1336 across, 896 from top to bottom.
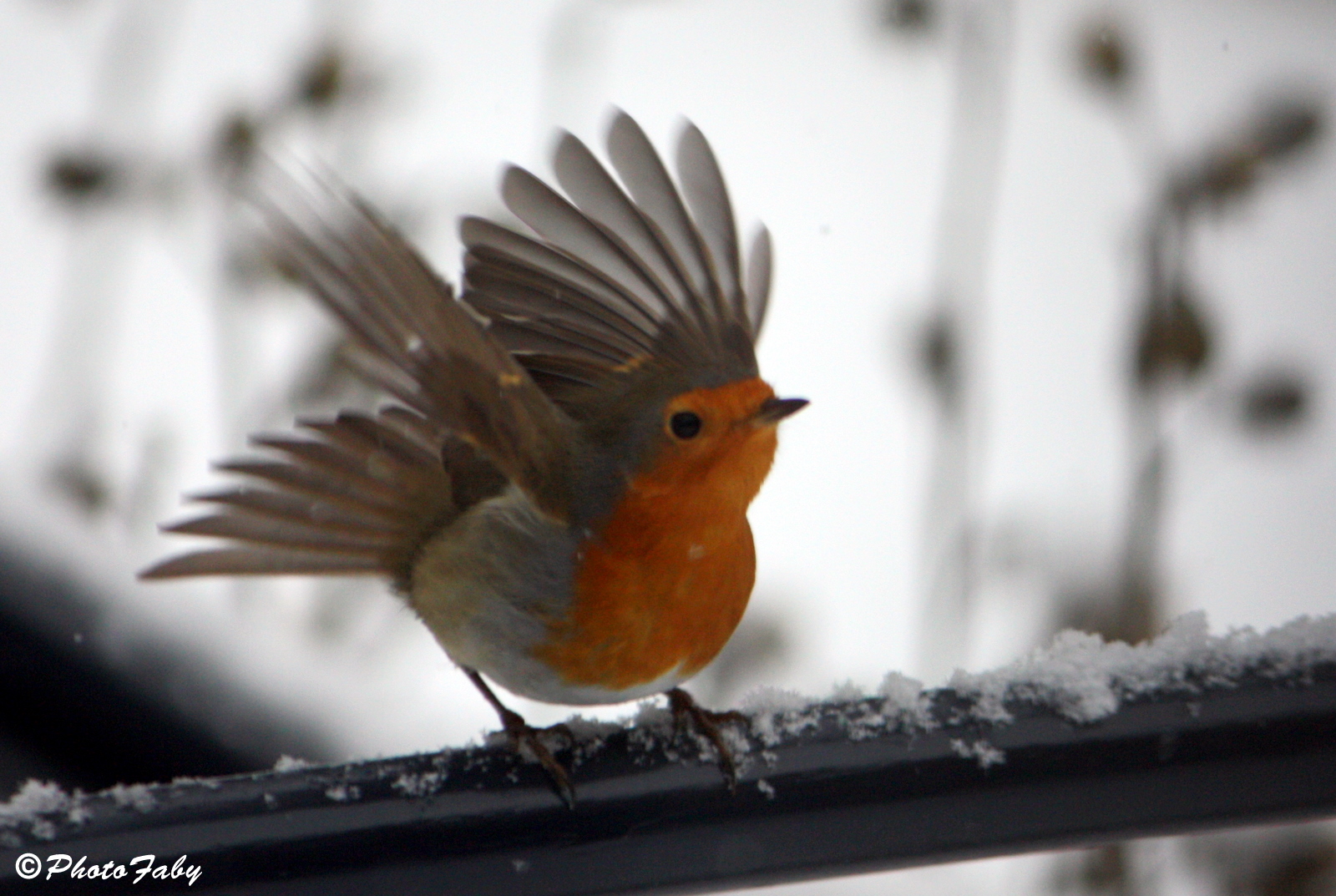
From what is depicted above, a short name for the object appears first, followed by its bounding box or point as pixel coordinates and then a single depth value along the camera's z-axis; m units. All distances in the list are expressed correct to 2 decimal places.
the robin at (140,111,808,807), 3.30
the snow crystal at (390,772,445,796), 2.83
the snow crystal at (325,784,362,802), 2.77
